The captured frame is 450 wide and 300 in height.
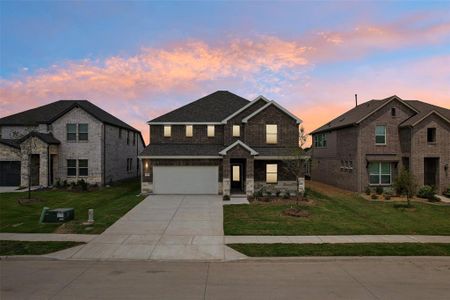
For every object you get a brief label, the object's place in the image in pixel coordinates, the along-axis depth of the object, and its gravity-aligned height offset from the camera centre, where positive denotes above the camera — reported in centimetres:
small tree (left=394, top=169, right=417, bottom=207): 2039 -199
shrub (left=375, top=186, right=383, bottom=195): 2600 -309
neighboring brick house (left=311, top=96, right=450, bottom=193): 2597 +72
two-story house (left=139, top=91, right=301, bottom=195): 2511 +24
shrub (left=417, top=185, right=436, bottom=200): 2408 -305
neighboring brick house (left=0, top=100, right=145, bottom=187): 2855 +20
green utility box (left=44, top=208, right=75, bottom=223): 1552 -307
